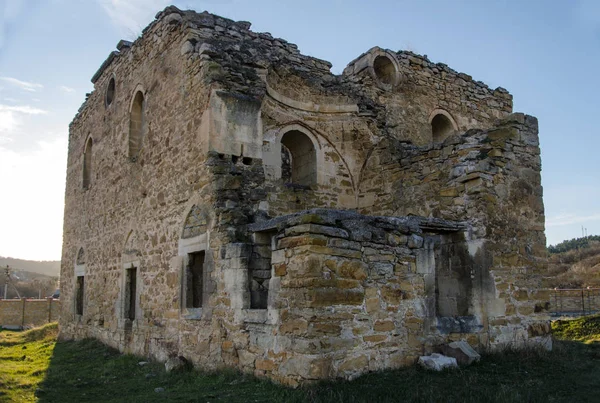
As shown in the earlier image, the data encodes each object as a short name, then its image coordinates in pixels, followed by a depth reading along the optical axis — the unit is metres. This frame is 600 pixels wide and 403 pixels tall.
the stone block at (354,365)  6.08
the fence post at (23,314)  24.30
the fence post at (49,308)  24.61
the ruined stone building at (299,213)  6.43
